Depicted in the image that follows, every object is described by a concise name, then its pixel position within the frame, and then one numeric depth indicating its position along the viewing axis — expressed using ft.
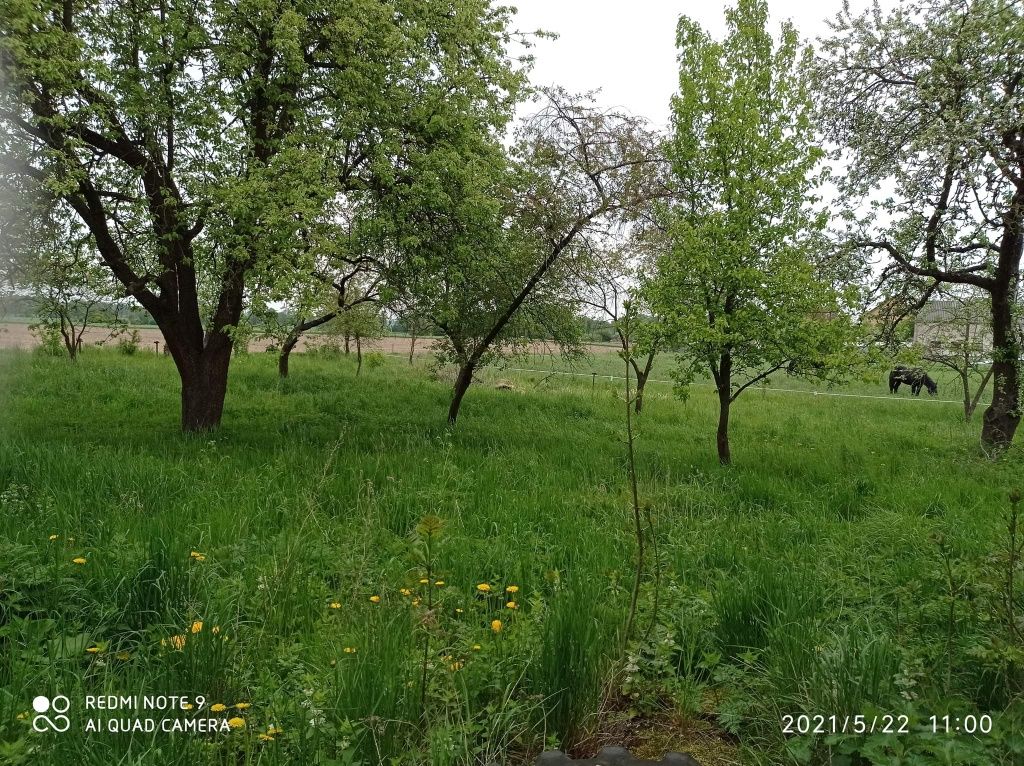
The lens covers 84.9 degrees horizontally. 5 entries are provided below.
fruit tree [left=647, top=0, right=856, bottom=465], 26.45
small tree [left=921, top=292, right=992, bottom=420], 40.88
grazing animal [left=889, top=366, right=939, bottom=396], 77.56
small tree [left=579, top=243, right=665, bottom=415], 32.14
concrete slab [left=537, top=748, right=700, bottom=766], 6.75
